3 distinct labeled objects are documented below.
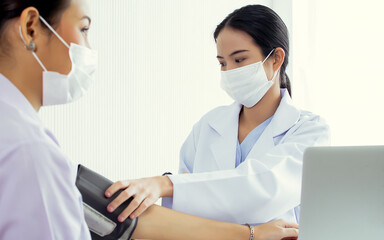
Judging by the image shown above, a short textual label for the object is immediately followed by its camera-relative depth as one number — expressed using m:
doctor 1.39
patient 0.70
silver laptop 0.84
